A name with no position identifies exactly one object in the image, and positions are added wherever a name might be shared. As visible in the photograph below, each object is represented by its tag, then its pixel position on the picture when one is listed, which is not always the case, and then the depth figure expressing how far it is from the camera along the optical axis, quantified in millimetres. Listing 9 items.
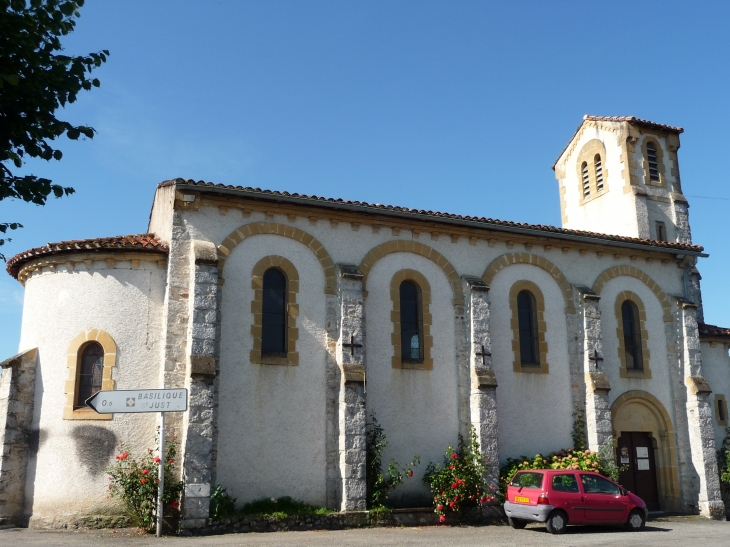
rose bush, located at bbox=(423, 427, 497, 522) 15992
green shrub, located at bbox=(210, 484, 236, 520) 14070
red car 14398
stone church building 14961
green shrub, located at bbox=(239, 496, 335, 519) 14617
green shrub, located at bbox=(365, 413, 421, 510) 15688
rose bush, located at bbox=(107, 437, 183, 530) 13836
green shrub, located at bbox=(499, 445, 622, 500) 17016
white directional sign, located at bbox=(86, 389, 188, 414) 12570
